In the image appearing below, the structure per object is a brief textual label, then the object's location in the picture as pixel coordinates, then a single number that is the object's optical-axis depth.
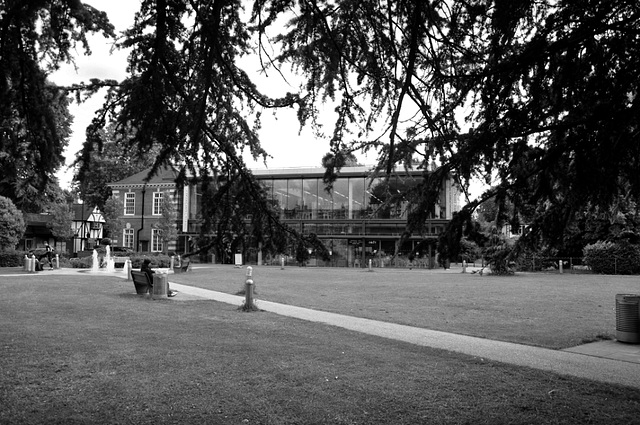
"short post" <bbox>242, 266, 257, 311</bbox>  13.80
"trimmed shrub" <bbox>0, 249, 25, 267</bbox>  33.94
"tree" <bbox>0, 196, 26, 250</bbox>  33.47
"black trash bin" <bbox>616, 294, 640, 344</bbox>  10.14
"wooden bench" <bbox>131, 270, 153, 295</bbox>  16.97
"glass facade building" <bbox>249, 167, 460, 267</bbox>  43.81
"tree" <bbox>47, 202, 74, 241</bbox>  43.78
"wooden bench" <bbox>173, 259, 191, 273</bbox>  30.09
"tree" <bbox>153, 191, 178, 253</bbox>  45.97
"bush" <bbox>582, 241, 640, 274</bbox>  33.76
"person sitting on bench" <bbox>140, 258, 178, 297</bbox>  16.91
